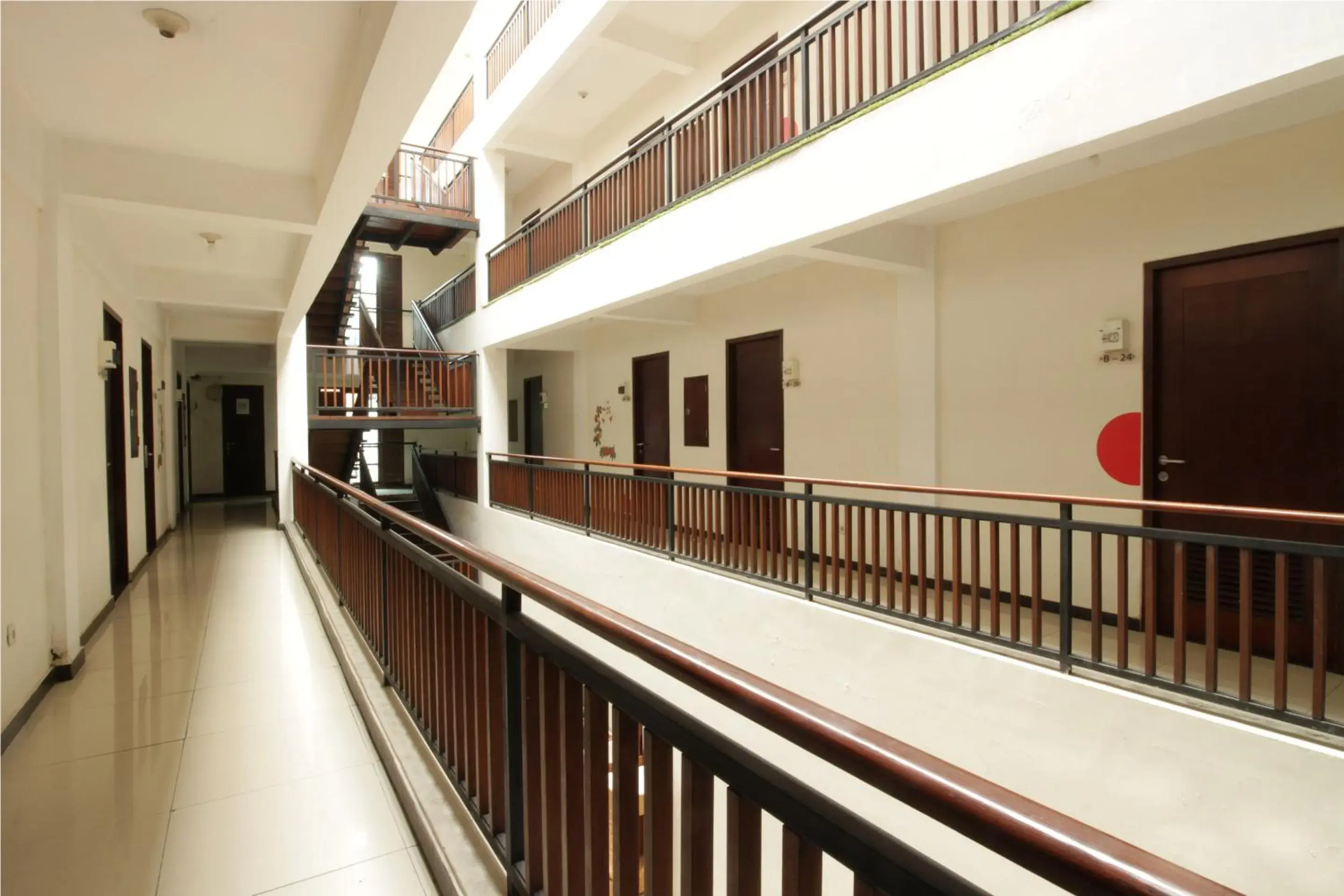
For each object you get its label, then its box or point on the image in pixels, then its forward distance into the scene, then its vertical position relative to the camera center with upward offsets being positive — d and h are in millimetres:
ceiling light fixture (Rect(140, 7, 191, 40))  2107 +1420
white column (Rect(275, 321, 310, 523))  7793 +441
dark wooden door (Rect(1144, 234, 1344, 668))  3330 +157
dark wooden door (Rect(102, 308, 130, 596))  4535 -161
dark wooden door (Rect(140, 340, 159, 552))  6000 +147
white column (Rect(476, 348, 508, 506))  8844 +458
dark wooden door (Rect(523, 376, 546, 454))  11922 +397
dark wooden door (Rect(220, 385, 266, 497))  12109 +18
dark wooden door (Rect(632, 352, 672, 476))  8453 +336
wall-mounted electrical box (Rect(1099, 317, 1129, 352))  4047 +612
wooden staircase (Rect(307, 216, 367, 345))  8141 +1994
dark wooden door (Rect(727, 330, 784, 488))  6738 +351
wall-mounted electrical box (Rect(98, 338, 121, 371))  4008 +559
